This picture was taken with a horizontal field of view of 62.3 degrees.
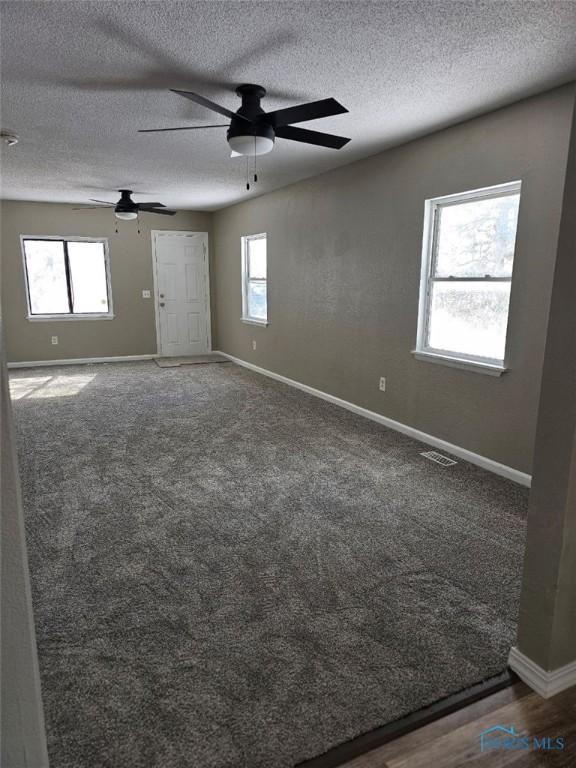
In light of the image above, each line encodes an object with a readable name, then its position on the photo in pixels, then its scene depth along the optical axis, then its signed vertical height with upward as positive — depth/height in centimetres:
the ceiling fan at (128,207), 579 +86
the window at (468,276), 336 +4
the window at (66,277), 734 +3
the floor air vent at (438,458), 363 -135
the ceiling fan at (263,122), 239 +85
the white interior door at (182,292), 807 -21
